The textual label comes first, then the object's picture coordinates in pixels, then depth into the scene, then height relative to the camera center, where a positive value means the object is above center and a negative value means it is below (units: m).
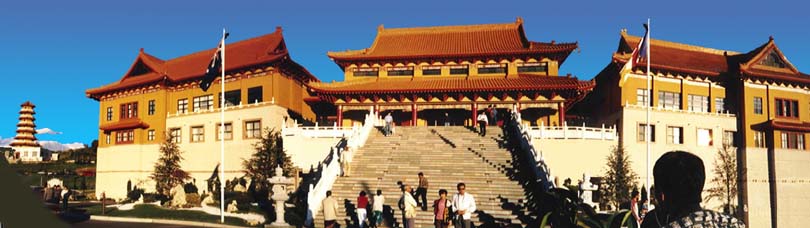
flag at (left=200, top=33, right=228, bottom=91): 24.95 +2.83
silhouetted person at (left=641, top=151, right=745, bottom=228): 2.55 -0.19
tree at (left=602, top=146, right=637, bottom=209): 30.11 -1.57
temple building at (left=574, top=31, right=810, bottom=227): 36.22 +1.73
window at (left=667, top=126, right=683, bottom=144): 36.50 +0.56
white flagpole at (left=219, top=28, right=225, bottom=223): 20.78 -2.01
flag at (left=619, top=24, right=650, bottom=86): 24.12 +3.39
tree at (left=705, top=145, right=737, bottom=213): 34.44 -1.64
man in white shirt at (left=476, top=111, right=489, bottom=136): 29.53 +1.00
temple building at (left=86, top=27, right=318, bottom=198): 37.72 +2.28
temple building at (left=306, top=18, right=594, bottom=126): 35.84 +3.66
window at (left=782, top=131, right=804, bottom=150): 38.31 +0.30
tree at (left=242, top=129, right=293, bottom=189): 29.92 -0.72
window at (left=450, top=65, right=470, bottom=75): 39.25 +4.46
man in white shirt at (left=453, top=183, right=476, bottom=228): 14.47 -1.35
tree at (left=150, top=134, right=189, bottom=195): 33.34 -1.37
